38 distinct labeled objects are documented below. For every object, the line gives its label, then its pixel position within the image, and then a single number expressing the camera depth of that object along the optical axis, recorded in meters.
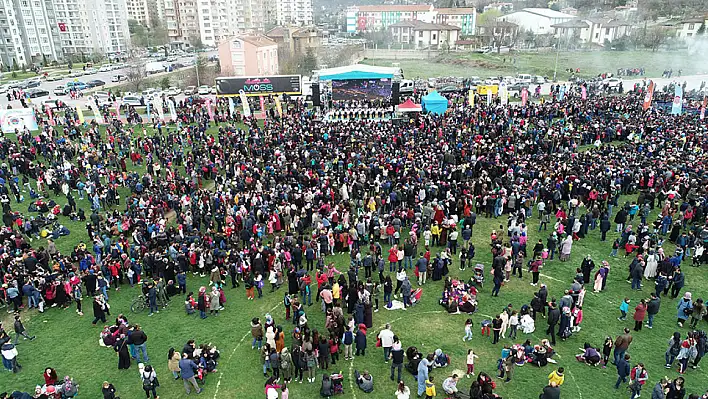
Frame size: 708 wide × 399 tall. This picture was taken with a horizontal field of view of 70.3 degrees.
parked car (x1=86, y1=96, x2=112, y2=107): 36.79
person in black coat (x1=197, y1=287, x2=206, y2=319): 14.46
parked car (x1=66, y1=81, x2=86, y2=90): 57.06
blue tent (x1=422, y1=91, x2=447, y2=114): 35.88
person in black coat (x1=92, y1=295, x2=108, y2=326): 14.31
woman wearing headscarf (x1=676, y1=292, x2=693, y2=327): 13.37
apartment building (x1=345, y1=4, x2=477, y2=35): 127.38
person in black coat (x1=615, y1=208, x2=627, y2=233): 18.94
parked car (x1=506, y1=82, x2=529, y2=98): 51.36
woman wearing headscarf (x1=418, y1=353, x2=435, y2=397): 11.06
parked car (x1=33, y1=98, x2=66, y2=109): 46.12
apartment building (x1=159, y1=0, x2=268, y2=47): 124.44
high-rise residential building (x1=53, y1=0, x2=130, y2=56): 101.81
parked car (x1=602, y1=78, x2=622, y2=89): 50.22
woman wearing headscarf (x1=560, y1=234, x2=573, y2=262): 17.06
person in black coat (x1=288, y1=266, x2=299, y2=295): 15.28
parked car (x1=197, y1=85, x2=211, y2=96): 53.52
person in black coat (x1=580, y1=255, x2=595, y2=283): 15.48
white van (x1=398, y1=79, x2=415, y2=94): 44.38
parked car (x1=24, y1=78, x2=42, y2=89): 60.62
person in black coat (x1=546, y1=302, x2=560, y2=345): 12.67
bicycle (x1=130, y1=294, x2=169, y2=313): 15.20
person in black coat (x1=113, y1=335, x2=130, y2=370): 12.35
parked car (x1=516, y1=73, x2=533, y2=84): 55.74
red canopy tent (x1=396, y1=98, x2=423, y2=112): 36.41
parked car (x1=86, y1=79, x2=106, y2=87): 62.21
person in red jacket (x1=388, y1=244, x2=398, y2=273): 16.53
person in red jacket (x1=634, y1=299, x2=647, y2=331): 13.23
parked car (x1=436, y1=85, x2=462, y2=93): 48.64
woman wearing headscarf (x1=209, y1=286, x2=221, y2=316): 14.67
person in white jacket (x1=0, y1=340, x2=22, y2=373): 12.30
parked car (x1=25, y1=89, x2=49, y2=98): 53.47
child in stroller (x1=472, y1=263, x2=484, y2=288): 15.71
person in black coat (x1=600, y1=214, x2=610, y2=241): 18.41
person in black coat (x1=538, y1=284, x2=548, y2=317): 13.67
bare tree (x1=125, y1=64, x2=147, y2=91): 63.59
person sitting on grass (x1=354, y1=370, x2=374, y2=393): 11.48
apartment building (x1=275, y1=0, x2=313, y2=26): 173.80
